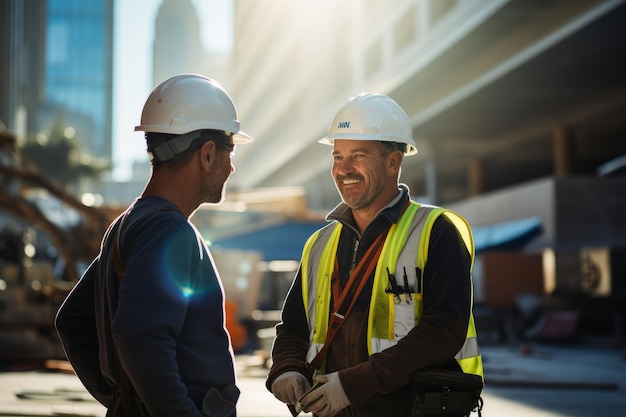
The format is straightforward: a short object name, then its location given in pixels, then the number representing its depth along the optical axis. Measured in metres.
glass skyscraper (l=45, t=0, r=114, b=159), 193.32
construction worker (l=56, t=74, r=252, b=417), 3.17
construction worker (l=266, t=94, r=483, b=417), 4.15
